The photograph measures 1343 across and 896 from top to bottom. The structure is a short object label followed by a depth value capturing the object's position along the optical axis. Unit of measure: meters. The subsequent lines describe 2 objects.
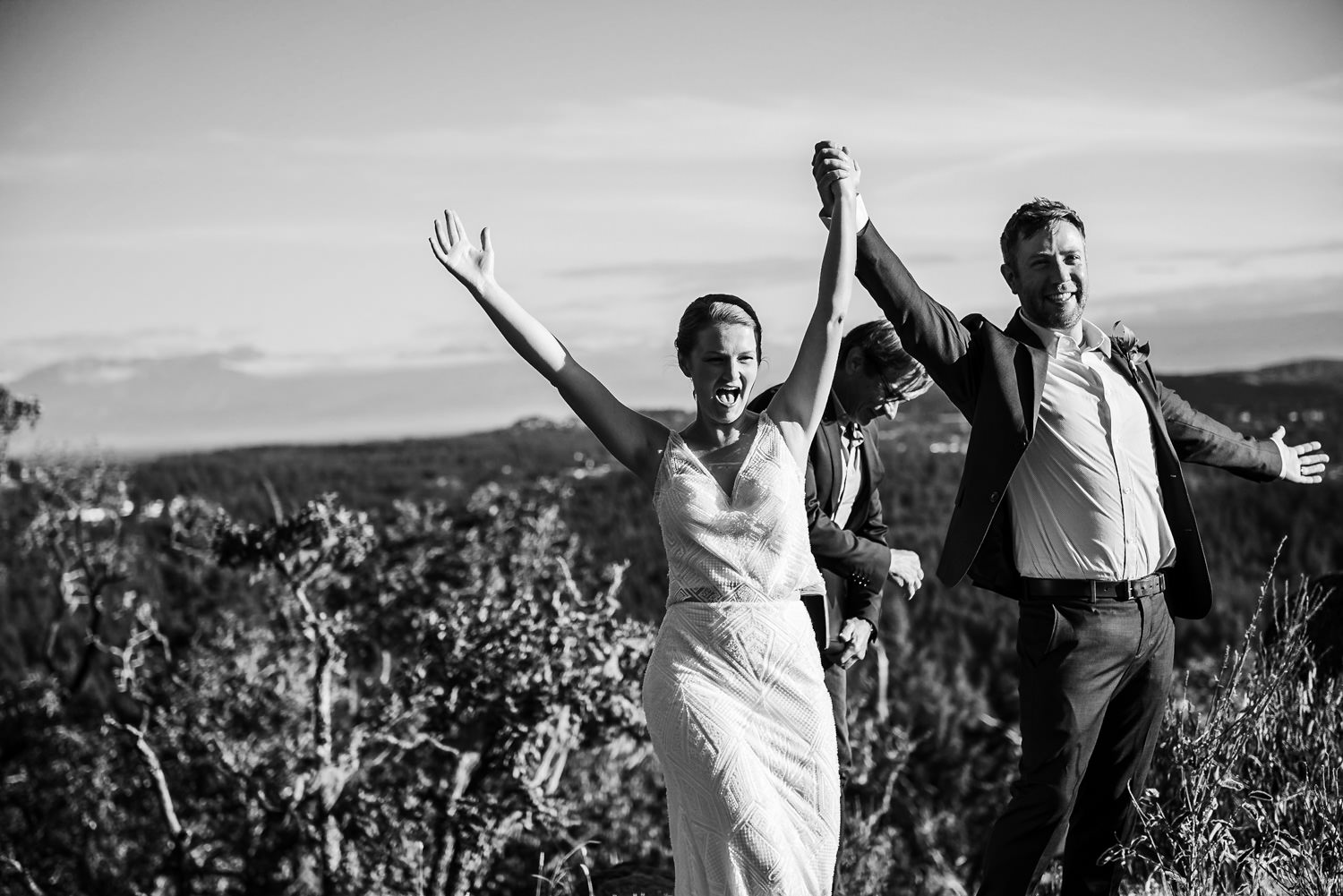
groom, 3.09
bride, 2.66
